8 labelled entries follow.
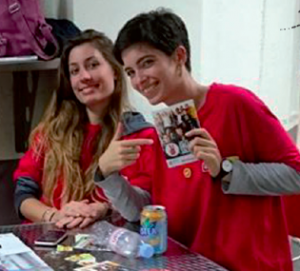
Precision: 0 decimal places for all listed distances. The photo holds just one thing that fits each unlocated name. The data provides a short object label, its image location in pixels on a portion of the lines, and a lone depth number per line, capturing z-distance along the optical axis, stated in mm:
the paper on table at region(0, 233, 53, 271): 2341
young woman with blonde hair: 3066
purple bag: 3281
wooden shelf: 3387
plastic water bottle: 2431
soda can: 2446
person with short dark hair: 2437
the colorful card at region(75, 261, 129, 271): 2335
